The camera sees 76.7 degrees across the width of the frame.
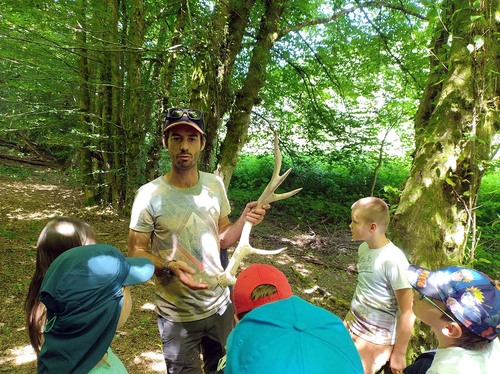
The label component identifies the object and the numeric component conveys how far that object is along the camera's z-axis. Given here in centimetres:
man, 200
